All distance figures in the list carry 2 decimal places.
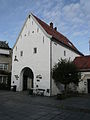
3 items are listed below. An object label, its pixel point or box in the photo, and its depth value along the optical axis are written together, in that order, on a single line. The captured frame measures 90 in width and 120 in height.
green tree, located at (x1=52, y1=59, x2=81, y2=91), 12.91
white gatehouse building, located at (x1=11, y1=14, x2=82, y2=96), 14.12
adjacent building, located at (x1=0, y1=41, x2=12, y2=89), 19.95
